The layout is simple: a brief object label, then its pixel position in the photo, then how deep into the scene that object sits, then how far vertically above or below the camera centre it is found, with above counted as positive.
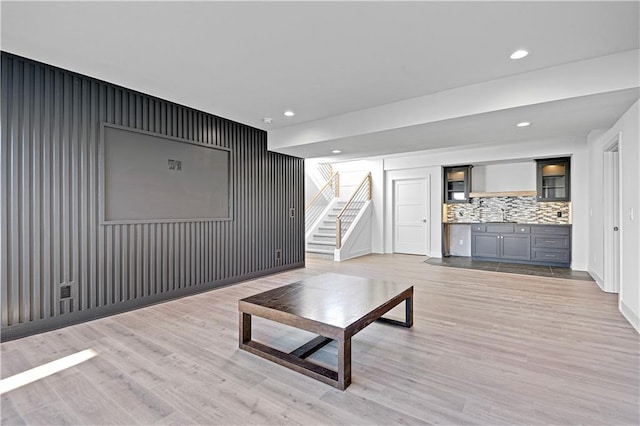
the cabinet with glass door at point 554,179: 6.72 +0.68
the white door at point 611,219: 4.38 -0.13
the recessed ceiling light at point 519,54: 2.83 +1.41
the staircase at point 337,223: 7.86 -0.31
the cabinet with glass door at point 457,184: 7.86 +0.69
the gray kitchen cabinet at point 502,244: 6.98 -0.76
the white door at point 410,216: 8.49 -0.13
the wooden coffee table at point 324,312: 2.18 -0.76
